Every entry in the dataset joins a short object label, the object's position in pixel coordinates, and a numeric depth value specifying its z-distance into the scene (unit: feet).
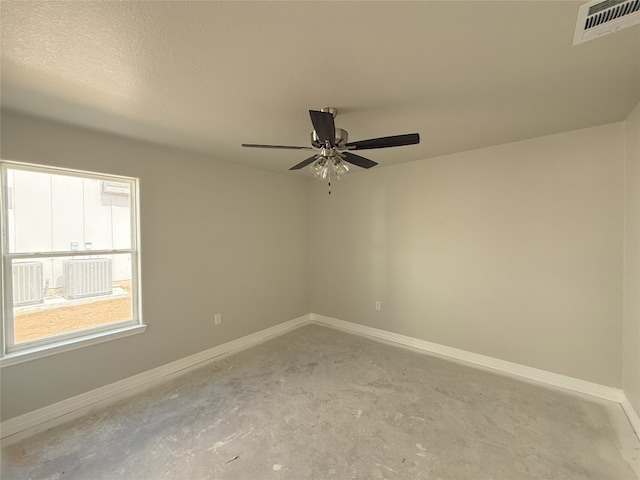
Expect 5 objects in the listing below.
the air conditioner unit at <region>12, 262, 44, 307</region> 6.99
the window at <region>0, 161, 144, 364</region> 6.95
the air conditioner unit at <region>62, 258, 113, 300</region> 7.83
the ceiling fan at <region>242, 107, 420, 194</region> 5.39
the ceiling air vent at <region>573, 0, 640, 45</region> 3.73
